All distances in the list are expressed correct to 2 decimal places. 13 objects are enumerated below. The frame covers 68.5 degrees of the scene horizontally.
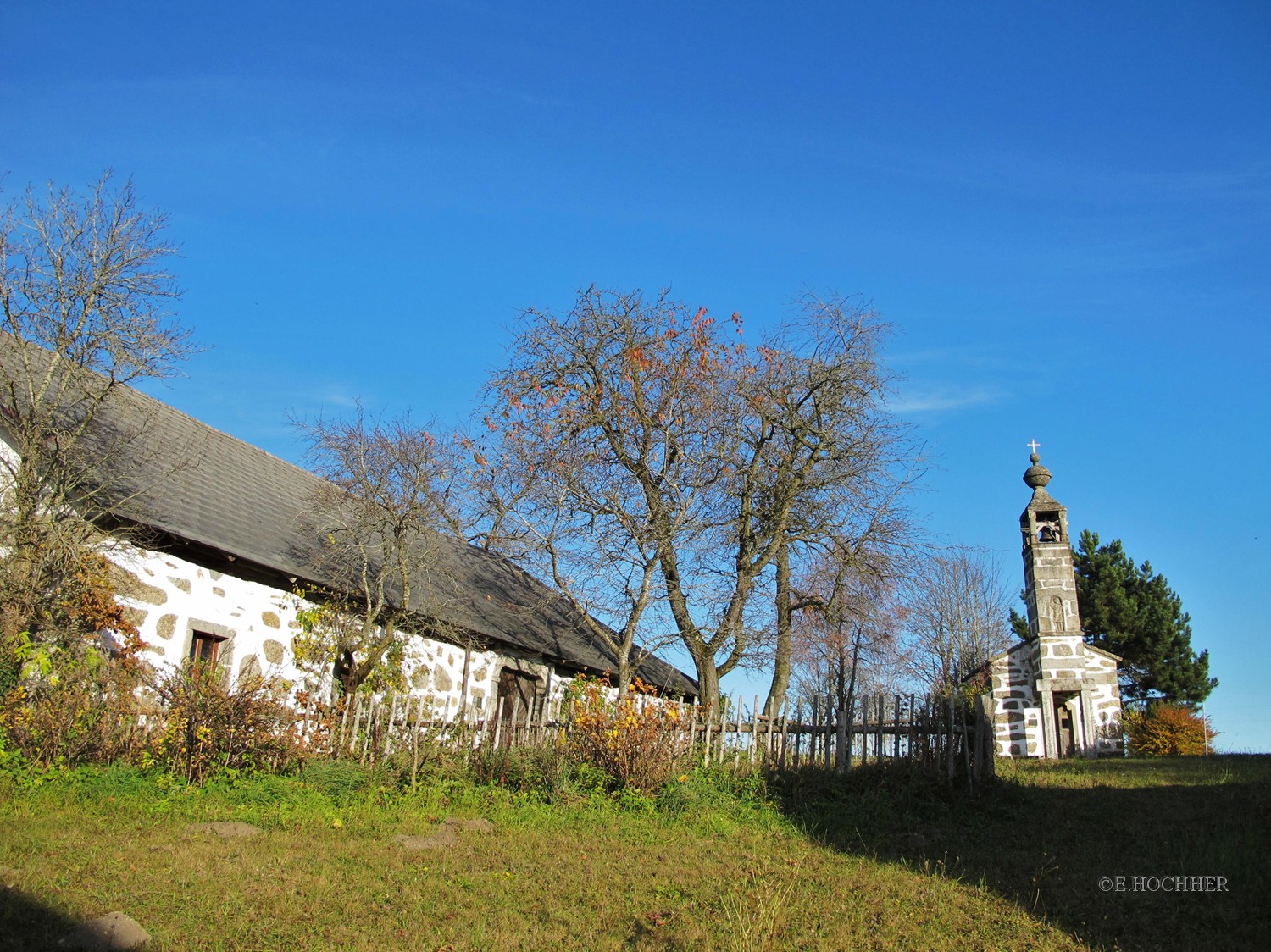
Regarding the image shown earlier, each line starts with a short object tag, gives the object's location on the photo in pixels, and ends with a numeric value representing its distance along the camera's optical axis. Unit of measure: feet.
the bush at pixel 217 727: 32.65
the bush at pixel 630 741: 35.83
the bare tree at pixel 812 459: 61.46
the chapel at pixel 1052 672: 74.28
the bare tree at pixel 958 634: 100.37
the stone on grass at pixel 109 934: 17.29
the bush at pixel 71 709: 30.55
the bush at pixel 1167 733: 70.44
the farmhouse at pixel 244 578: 37.17
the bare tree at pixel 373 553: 44.09
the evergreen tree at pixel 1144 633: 99.45
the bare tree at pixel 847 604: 62.44
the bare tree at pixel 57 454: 32.53
